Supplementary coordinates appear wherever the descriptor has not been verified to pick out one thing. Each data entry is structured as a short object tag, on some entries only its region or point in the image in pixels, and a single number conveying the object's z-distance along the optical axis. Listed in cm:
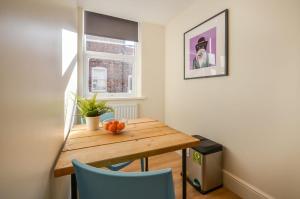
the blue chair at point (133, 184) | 53
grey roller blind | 242
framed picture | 169
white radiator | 256
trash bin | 160
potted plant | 129
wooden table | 80
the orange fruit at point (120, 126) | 122
